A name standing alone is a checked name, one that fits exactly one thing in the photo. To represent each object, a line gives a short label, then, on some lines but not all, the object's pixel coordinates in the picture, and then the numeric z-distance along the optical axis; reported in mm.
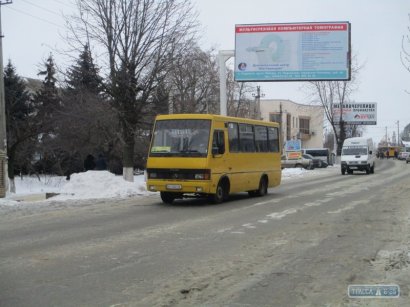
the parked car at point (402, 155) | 93969
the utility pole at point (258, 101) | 55797
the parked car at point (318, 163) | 57288
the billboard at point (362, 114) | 79312
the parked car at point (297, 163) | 53719
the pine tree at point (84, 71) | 24891
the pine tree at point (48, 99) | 35303
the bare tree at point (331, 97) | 66250
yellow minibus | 15898
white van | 40688
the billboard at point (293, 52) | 31703
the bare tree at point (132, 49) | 23797
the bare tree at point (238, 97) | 48750
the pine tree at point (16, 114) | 31625
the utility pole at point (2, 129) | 19656
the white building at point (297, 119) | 97625
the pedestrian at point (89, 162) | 24391
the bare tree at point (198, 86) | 41031
